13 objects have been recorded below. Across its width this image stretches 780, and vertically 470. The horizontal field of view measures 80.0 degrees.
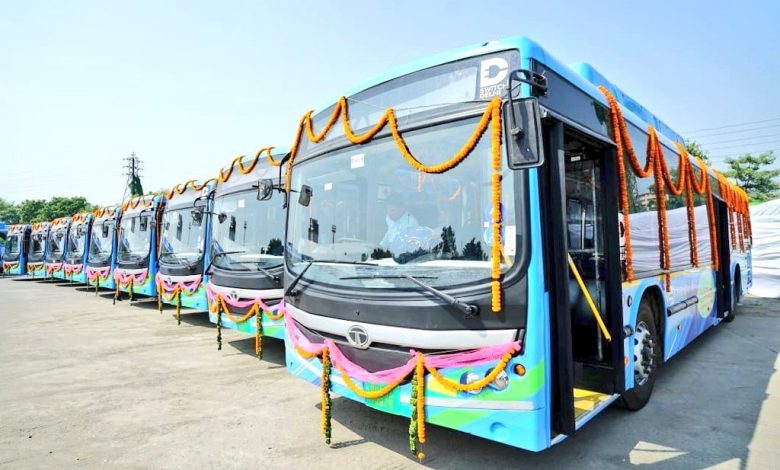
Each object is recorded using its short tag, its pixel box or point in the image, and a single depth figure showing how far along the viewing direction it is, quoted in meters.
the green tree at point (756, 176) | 29.20
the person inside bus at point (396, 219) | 3.24
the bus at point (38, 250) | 21.67
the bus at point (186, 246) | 8.27
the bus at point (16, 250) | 24.34
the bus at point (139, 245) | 11.23
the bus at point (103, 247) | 13.86
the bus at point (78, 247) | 16.05
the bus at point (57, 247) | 18.64
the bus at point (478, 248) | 2.70
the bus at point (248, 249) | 5.94
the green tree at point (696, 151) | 29.09
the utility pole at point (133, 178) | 38.31
